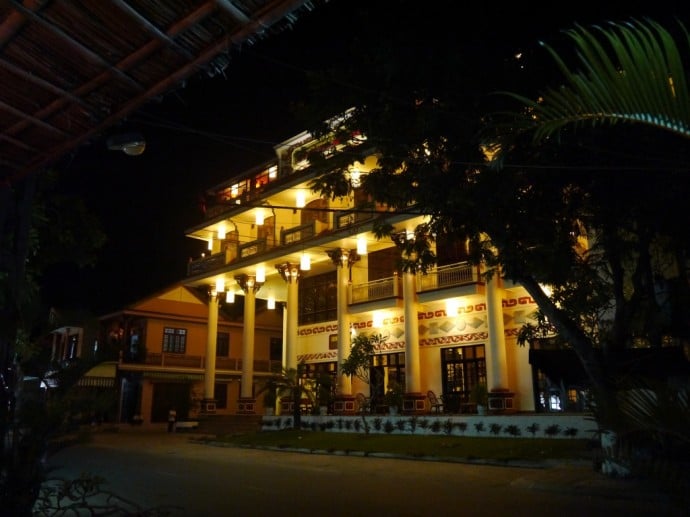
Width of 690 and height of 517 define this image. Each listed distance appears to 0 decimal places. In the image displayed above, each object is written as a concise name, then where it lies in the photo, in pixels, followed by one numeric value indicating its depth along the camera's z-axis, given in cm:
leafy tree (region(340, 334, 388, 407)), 2141
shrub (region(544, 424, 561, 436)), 1625
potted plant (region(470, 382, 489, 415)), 1973
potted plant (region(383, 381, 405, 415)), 2156
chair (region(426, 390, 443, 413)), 2247
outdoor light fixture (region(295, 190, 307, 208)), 2712
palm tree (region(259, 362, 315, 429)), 2380
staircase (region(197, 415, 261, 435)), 2701
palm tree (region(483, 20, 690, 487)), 201
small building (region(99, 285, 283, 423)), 3550
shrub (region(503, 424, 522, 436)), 1741
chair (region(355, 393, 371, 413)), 2223
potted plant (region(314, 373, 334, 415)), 2419
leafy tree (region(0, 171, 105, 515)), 532
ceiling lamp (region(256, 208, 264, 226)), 2991
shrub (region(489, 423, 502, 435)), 1791
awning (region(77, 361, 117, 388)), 3416
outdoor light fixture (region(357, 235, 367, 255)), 2418
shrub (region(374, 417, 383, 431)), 2103
